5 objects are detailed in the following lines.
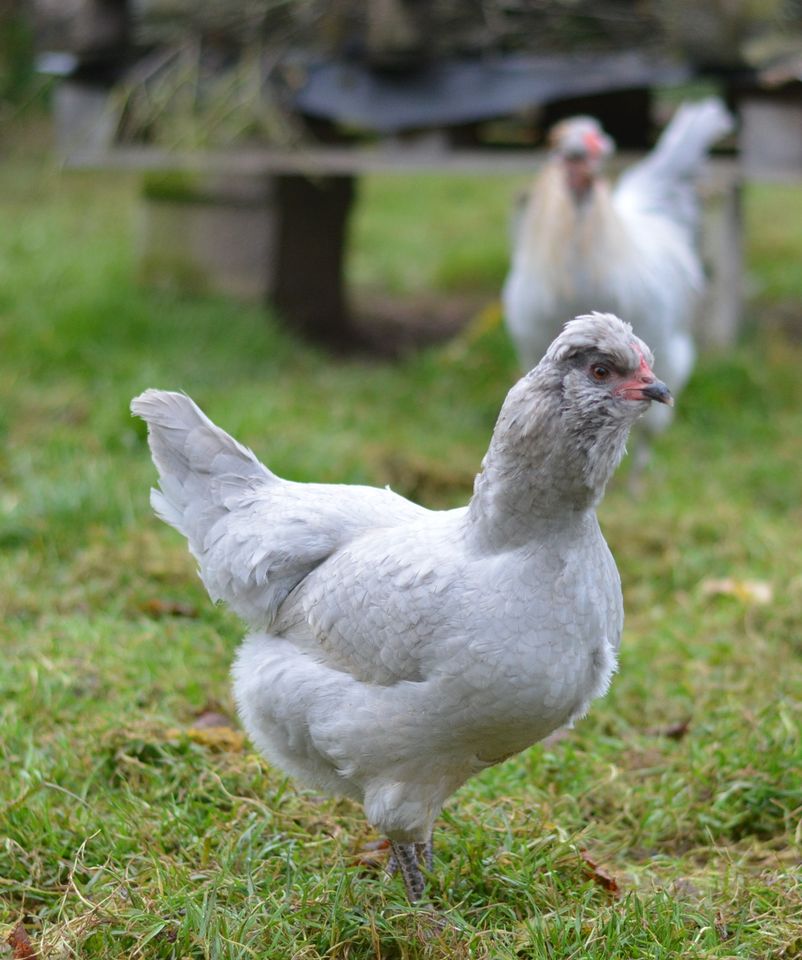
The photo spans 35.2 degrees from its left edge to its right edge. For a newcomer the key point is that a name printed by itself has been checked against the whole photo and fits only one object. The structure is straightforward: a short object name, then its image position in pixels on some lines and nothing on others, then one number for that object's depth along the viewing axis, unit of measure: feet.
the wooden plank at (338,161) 22.07
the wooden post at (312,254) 24.76
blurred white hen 17.76
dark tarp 21.07
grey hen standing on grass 7.71
